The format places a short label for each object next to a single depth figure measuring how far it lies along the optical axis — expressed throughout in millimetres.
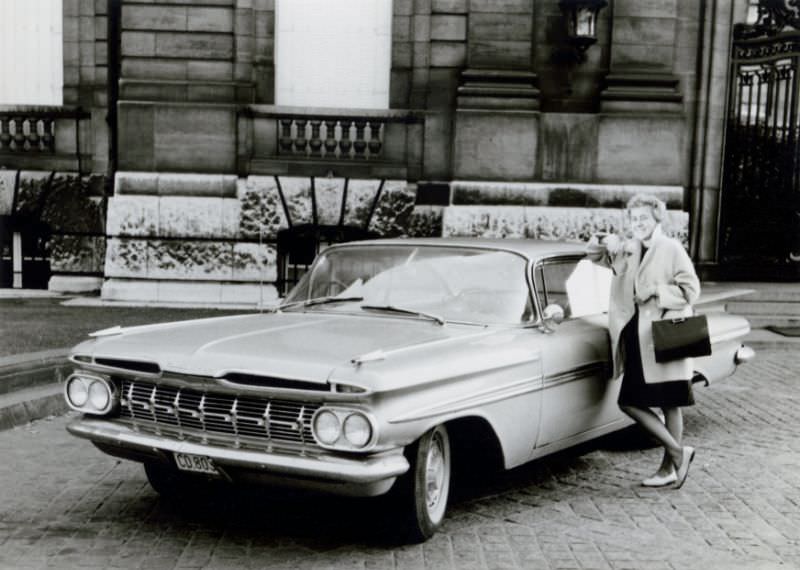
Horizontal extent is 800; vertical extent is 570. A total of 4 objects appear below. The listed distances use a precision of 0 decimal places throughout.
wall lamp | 12438
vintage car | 4094
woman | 5406
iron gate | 13672
